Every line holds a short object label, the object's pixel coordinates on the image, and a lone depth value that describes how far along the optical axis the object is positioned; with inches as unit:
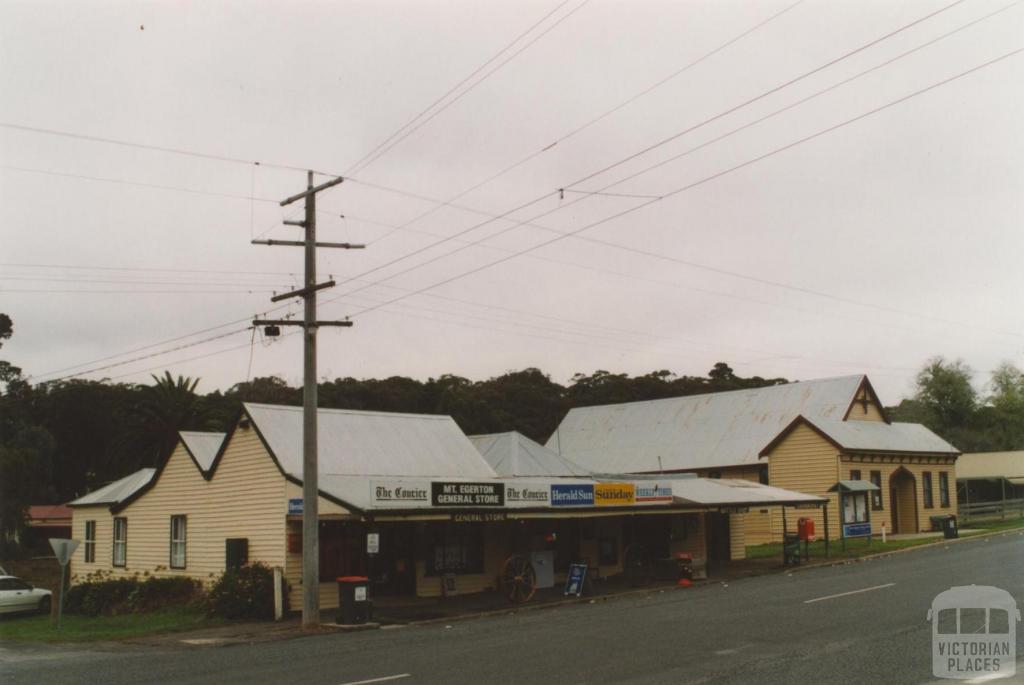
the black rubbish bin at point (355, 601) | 892.6
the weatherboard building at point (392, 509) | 1035.9
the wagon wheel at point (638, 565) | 1182.6
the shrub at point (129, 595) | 1173.1
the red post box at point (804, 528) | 1374.3
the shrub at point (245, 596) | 1005.2
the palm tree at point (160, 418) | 2148.1
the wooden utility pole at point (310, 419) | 897.5
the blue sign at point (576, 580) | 1072.2
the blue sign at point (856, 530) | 1625.2
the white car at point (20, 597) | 1258.6
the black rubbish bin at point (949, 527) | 1626.5
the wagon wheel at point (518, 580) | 1027.9
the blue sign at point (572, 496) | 1085.8
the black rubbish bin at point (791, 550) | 1301.7
